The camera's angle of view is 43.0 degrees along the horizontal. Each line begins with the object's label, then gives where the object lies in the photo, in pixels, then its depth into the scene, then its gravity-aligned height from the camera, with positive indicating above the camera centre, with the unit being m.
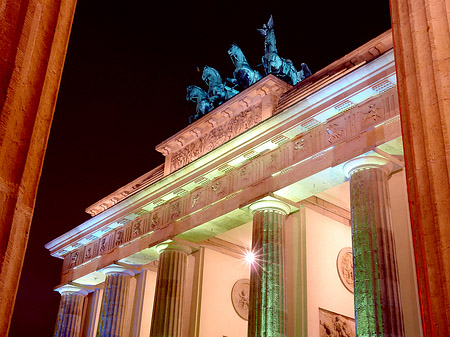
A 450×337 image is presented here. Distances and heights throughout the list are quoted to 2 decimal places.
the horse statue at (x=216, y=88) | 25.38 +14.55
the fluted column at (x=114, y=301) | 25.72 +5.93
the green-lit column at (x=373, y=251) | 14.77 +5.12
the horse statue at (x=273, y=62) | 24.14 +15.07
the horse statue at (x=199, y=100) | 25.52 +14.29
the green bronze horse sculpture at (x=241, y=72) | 25.00 +14.94
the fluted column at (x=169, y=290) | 22.30 +5.62
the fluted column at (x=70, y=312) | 29.91 +6.17
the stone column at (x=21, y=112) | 4.98 +2.74
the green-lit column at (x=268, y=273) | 18.12 +5.30
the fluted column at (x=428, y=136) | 5.45 +3.07
